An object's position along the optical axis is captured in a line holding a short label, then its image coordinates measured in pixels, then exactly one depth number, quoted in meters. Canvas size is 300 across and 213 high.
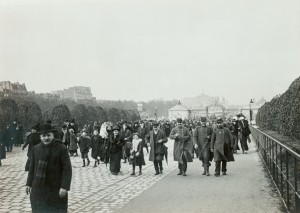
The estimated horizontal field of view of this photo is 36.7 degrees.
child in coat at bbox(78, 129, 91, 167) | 16.55
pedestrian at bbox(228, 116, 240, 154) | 21.43
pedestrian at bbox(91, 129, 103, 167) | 16.58
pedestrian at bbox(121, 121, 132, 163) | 15.71
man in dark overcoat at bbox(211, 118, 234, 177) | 13.23
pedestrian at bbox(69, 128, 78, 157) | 19.22
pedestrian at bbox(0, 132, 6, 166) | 17.24
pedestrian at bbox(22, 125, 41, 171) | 13.31
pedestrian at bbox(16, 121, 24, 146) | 28.39
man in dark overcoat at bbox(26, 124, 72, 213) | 5.91
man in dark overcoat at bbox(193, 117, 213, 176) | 13.44
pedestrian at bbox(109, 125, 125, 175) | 13.76
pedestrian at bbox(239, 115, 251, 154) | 21.52
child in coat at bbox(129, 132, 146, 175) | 13.75
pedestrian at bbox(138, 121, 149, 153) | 21.42
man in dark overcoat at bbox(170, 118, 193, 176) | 13.12
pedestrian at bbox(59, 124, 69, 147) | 19.67
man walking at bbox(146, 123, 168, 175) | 13.52
